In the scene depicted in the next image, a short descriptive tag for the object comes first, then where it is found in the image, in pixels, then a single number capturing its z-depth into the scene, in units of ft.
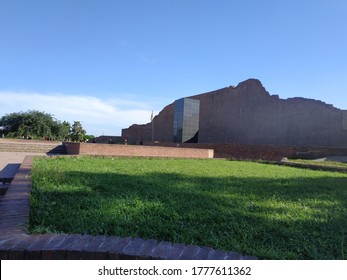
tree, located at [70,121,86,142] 161.79
